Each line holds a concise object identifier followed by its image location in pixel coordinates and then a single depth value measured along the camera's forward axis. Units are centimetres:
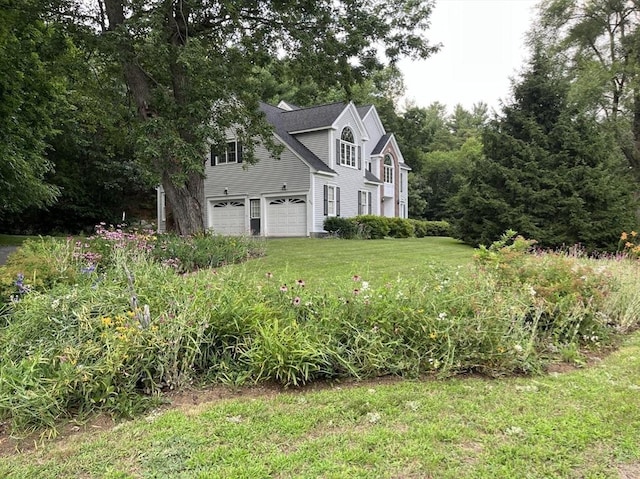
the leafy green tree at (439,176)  3997
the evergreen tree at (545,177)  1405
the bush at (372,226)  2148
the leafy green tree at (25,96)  1177
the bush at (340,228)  2081
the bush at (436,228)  3030
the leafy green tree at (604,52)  2062
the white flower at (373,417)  278
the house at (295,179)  2075
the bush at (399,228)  2367
